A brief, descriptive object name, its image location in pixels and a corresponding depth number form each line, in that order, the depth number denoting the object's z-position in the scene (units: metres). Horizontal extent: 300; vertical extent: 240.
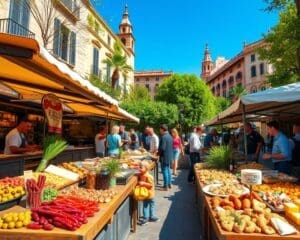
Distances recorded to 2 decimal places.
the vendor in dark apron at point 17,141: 5.89
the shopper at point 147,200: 5.16
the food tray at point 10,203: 2.88
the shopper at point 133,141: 13.74
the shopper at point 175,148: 11.63
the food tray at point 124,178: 4.54
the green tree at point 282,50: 13.33
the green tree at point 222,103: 54.17
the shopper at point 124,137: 12.22
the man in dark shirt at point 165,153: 8.48
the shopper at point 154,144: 10.77
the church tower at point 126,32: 47.44
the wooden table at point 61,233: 2.33
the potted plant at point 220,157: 6.52
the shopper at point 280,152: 5.44
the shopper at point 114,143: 8.63
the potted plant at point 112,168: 4.23
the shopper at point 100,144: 9.73
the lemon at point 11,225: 2.47
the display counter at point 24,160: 4.89
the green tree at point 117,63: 31.99
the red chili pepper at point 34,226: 2.46
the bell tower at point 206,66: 96.74
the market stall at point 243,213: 2.50
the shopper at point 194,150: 10.07
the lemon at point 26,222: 2.52
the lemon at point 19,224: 2.49
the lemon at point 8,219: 2.53
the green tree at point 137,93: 37.81
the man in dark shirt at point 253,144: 7.37
